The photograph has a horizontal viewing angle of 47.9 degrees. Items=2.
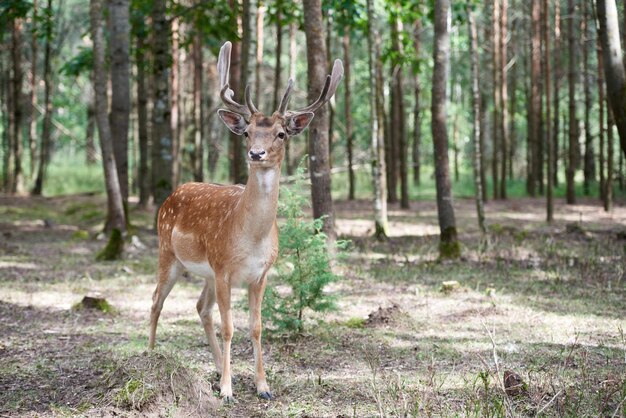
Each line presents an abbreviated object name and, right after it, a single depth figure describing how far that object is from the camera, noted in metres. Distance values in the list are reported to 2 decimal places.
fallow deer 5.20
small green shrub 6.72
